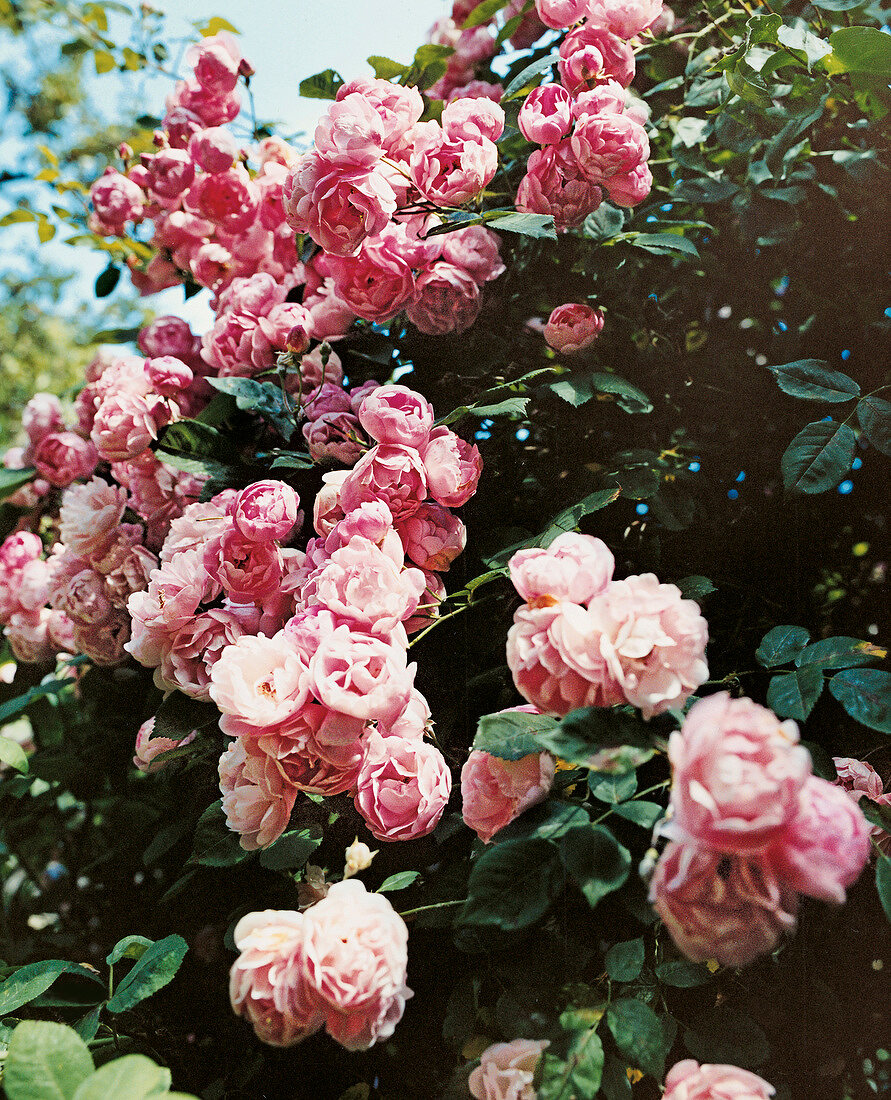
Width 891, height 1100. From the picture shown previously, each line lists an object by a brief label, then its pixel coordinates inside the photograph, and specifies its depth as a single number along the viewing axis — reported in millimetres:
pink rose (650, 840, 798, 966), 489
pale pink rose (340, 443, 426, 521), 859
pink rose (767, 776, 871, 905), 468
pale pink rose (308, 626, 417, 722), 680
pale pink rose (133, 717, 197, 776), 939
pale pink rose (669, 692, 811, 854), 460
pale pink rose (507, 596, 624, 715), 604
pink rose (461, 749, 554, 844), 688
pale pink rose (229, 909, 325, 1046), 618
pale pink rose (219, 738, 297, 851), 729
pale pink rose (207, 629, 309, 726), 691
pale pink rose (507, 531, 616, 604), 641
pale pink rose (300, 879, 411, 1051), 606
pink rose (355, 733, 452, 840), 744
